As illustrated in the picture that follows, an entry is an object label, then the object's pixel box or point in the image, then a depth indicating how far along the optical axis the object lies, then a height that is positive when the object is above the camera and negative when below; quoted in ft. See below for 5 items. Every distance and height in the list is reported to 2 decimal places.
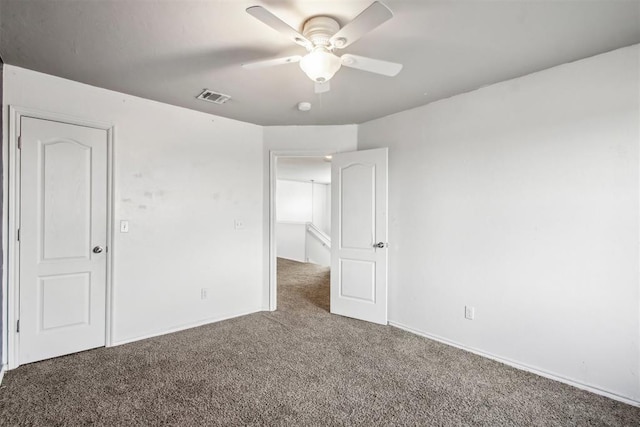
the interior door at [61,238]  7.94 -0.68
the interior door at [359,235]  11.14 -0.76
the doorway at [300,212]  12.48 +0.22
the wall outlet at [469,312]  8.97 -2.86
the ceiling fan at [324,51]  4.94 +2.90
